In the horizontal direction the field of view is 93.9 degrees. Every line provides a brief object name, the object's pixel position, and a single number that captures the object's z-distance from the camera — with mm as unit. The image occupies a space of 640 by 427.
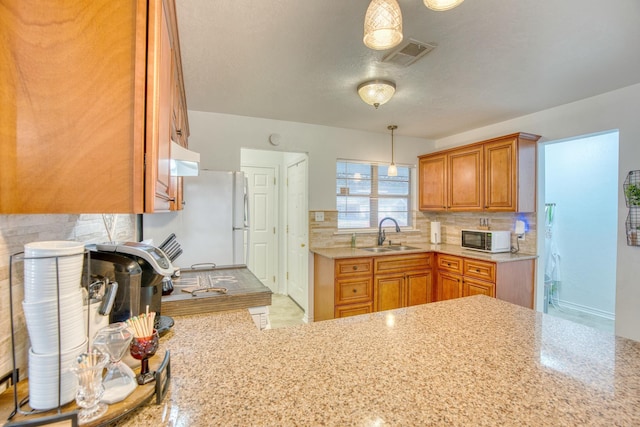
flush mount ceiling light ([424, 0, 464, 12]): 1076
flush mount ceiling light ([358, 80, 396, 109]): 2274
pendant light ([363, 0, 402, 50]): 1209
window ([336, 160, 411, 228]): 3928
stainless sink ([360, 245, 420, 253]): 3769
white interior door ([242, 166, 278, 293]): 4570
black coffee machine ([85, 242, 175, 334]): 943
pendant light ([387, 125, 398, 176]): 3457
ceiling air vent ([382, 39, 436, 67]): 1820
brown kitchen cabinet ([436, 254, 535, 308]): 2932
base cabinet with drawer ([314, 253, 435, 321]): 3176
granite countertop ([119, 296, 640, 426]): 693
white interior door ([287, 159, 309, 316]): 3791
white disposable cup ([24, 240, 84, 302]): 632
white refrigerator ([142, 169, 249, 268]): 2447
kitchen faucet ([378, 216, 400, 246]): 3943
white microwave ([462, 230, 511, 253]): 3240
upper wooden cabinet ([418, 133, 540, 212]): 3059
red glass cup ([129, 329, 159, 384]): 773
